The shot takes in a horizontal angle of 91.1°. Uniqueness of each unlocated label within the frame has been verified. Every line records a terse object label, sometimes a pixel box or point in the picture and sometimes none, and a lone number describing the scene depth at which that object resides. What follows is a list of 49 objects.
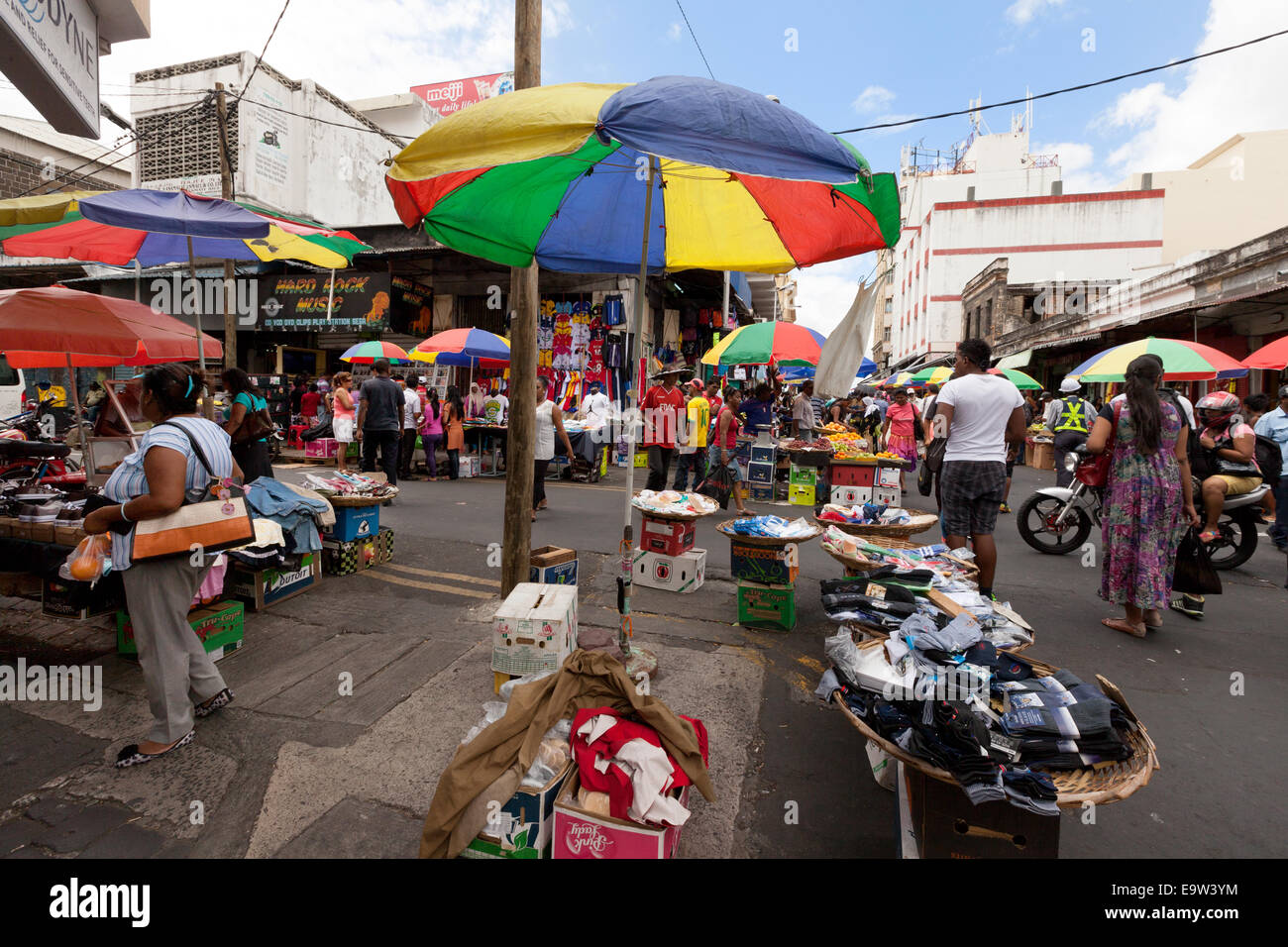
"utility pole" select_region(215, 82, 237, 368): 8.51
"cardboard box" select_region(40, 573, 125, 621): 3.97
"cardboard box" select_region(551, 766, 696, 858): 2.14
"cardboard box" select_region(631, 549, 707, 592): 5.77
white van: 14.36
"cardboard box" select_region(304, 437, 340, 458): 13.59
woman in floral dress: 4.75
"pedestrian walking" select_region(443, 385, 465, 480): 12.40
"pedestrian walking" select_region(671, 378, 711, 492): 9.48
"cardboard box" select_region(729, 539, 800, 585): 4.89
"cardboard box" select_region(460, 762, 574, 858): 2.20
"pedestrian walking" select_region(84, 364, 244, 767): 3.01
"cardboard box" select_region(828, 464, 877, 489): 9.67
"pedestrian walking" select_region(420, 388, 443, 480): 12.20
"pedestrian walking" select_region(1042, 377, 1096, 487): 9.02
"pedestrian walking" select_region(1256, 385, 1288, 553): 8.12
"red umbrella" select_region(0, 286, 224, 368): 4.48
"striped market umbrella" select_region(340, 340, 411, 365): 14.06
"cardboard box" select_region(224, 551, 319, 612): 4.96
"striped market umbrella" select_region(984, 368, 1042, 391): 13.52
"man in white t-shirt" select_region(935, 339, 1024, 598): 4.80
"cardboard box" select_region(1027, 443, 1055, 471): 17.42
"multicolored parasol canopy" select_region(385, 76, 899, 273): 2.55
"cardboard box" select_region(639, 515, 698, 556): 5.81
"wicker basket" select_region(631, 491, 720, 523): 5.72
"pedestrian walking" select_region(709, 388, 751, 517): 8.91
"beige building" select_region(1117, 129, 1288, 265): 27.66
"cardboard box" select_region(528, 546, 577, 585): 4.79
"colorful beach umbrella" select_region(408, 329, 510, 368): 11.73
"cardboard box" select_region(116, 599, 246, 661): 4.02
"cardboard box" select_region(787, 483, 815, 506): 10.70
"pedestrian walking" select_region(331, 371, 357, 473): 11.48
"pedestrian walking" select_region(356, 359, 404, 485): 9.03
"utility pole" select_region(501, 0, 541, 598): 4.34
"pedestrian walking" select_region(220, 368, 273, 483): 5.64
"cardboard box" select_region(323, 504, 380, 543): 5.97
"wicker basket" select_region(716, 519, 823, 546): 4.79
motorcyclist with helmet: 6.22
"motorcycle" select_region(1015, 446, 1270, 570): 6.87
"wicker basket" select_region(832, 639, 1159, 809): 1.99
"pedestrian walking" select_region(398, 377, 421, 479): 11.63
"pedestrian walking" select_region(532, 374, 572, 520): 8.50
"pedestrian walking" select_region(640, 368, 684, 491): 8.71
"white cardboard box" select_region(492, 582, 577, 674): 3.41
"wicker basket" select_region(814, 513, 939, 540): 5.06
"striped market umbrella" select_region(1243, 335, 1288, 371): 9.11
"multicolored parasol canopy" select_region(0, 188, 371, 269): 4.45
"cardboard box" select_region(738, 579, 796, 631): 4.88
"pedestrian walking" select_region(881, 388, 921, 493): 11.68
